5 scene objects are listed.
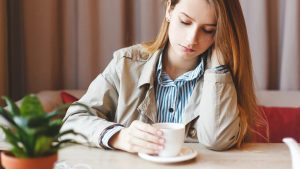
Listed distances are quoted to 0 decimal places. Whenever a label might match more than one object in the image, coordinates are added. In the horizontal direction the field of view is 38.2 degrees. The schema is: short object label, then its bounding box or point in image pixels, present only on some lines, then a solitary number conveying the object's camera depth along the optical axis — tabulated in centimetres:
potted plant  67
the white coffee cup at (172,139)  100
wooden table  102
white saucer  102
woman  125
